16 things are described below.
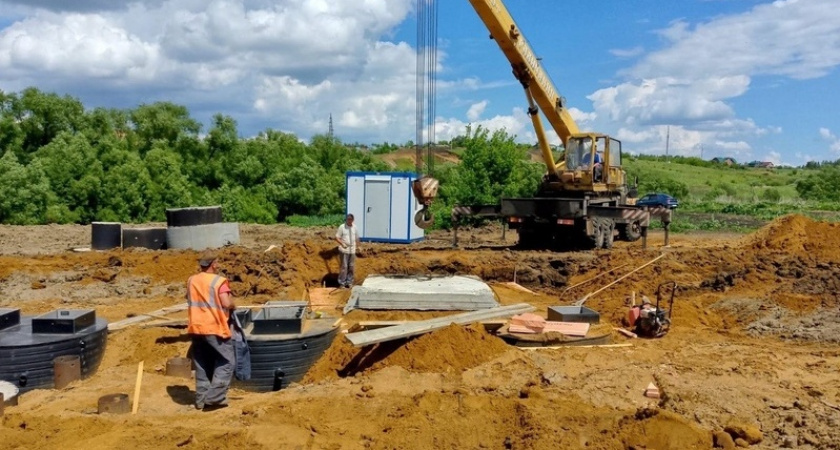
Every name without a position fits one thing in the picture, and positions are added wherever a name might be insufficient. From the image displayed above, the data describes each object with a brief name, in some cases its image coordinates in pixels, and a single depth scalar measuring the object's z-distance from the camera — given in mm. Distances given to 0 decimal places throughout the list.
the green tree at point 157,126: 36281
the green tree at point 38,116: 32969
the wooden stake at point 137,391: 7264
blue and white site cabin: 21672
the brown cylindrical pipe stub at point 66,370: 7992
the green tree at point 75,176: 29562
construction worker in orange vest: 6996
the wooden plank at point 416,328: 8594
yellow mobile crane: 17953
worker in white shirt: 13720
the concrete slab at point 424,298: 11500
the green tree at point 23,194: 28078
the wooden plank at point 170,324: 10406
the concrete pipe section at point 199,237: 17766
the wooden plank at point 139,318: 10258
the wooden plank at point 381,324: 9781
